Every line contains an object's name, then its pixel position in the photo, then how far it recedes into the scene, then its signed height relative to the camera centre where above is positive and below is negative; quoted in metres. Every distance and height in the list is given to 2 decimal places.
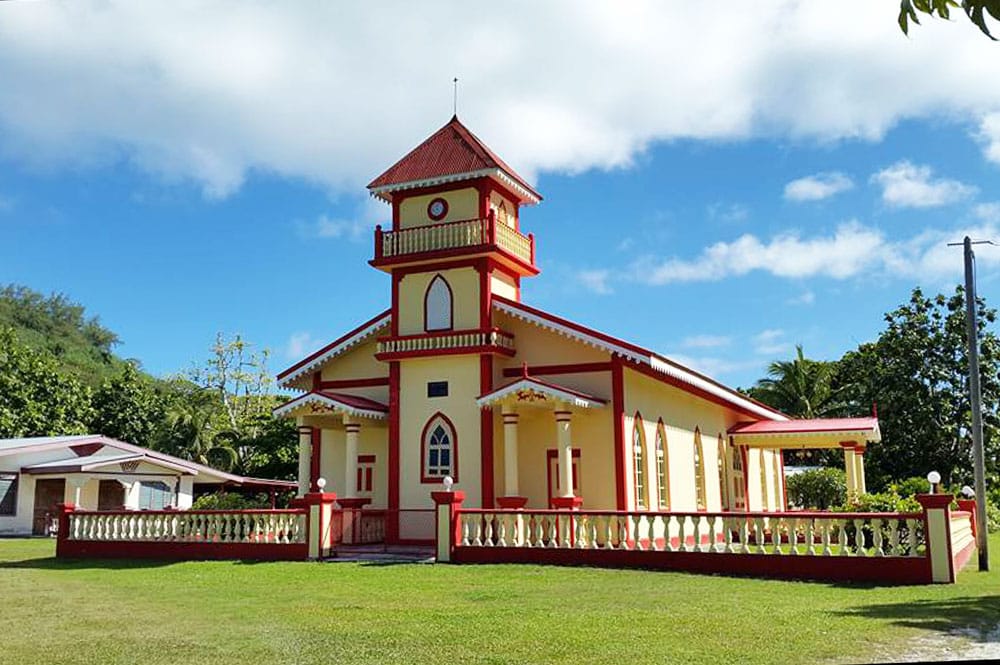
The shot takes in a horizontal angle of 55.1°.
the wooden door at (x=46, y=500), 33.69 -0.08
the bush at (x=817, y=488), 36.09 -0.16
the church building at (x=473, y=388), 20.41 +2.27
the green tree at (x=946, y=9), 2.62 +1.33
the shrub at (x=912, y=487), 28.44 -0.14
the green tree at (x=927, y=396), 37.34 +3.36
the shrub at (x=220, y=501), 28.72 -0.19
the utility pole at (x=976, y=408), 15.42 +1.19
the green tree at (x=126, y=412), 45.44 +3.99
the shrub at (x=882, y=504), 18.67 -0.43
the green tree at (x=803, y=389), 45.84 +4.54
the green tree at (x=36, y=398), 42.16 +4.47
